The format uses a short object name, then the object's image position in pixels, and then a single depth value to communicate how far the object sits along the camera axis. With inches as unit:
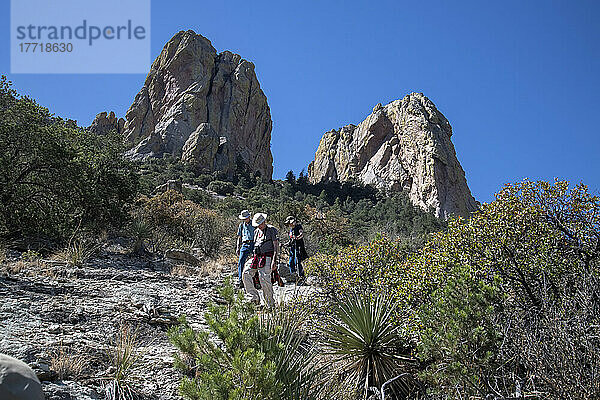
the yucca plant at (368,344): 208.7
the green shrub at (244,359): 123.5
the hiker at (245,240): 323.9
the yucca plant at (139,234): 495.5
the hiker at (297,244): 393.7
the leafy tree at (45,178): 456.1
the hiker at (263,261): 267.3
